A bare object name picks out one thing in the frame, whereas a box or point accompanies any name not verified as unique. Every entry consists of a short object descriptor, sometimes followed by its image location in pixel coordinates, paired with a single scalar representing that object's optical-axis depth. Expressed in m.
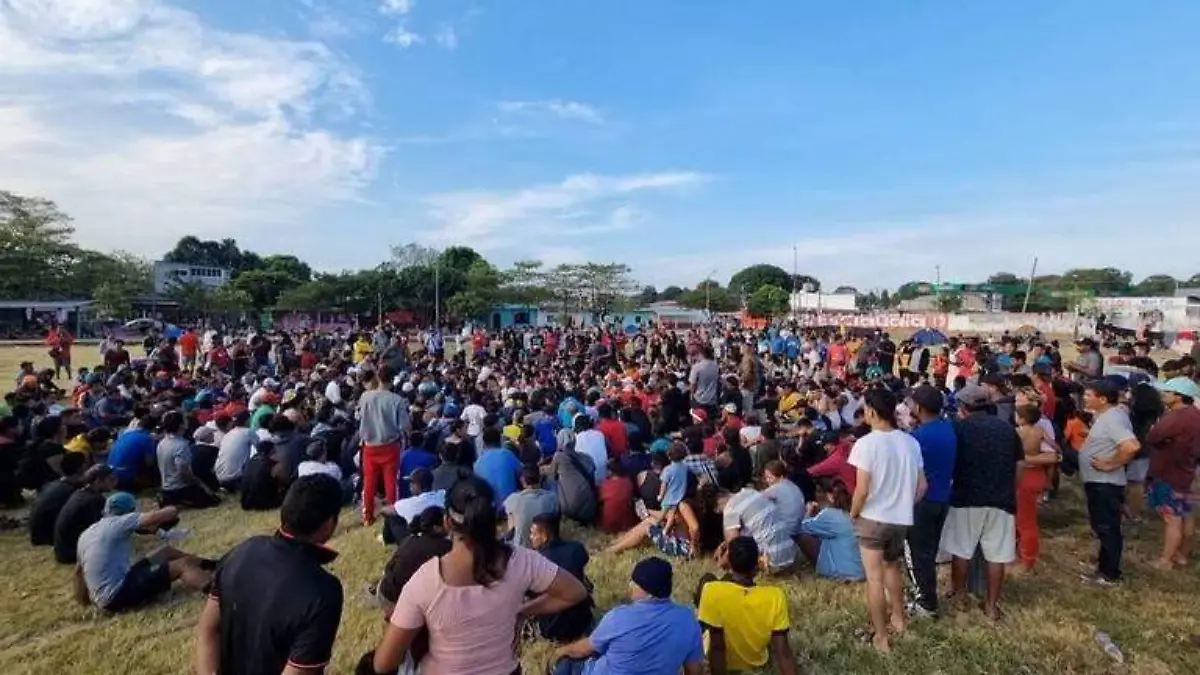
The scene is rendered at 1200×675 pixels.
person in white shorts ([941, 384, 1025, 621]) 4.58
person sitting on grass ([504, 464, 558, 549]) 5.23
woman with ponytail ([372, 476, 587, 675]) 2.35
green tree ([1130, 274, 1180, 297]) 84.15
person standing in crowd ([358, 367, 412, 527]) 6.74
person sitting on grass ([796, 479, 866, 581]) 5.55
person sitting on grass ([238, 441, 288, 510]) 7.57
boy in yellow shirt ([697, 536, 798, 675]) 3.88
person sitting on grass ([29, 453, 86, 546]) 6.23
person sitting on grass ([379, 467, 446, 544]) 5.55
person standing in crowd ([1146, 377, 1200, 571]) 5.38
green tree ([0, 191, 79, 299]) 43.59
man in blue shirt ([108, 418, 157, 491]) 7.80
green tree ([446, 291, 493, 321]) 52.19
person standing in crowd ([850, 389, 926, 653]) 4.14
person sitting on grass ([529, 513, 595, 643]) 4.40
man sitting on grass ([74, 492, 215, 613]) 5.05
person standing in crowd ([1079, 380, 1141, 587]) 5.09
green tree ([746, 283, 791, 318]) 69.54
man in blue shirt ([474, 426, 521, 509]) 6.39
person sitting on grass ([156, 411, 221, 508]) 7.65
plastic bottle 4.37
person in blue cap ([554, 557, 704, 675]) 3.23
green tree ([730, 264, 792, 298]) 94.38
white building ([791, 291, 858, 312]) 67.38
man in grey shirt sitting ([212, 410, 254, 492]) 8.20
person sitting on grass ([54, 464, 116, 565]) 5.66
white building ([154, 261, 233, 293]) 57.31
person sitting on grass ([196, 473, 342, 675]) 2.23
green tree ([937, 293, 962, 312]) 71.14
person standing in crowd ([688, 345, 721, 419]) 10.29
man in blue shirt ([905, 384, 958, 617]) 4.54
